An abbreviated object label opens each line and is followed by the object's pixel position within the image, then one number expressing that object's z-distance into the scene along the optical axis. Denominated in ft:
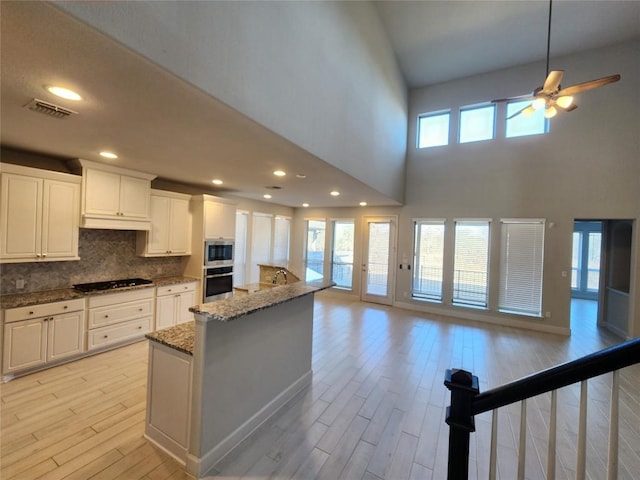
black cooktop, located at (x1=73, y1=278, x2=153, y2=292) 11.95
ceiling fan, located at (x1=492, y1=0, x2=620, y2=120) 10.67
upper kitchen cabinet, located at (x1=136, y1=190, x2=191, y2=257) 14.39
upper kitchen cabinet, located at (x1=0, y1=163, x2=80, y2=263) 9.79
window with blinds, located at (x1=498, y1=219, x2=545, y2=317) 18.31
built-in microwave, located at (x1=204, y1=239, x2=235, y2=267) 16.28
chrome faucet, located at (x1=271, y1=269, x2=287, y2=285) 11.88
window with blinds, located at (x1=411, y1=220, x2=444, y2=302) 21.43
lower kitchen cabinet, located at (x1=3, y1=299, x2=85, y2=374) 9.63
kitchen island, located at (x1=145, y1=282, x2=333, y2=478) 6.35
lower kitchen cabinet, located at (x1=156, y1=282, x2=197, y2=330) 14.14
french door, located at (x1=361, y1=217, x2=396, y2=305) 23.22
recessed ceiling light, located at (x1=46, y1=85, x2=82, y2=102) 5.46
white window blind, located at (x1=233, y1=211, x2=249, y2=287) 21.90
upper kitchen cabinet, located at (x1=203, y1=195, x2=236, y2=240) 16.17
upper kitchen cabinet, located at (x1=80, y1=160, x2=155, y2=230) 11.60
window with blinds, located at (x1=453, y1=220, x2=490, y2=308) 19.89
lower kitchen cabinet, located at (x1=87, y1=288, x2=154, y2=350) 11.69
